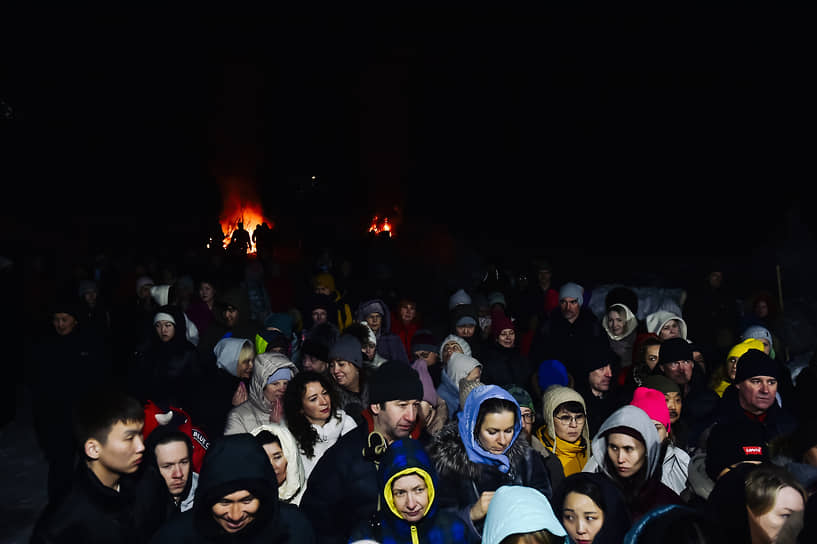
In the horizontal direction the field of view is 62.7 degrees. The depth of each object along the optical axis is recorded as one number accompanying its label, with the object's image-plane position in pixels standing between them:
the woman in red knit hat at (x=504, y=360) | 6.28
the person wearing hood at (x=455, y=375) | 5.53
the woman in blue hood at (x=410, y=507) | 2.98
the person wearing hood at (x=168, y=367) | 5.74
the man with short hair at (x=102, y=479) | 2.96
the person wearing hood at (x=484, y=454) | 3.48
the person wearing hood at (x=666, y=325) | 6.11
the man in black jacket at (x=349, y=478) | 3.46
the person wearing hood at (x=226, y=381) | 5.27
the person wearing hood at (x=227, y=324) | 6.89
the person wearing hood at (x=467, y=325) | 7.11
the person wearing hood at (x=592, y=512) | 3.00
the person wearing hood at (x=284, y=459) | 3.79
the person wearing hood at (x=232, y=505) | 2.84
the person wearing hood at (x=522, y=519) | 2.58
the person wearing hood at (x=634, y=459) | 3.40
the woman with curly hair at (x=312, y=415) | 4.14
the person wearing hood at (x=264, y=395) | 4.59
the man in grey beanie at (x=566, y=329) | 6.70
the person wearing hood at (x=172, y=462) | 3.62
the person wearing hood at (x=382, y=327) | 6.67
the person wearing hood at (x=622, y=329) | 6.53
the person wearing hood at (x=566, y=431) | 4.31
